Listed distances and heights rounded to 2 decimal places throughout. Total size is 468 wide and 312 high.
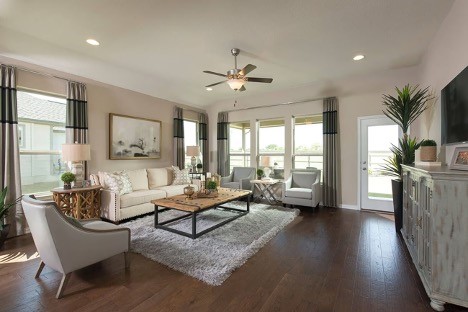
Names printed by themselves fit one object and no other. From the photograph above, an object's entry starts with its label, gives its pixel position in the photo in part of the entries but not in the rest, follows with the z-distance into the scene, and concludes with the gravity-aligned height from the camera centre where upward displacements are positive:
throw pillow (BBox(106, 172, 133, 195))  3.96 -0.51
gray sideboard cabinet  1.69 -0.67
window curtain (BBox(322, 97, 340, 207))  4.97 +0.06
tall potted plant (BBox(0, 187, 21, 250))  2.86 -0.83
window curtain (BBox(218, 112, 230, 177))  6.67 +0.34
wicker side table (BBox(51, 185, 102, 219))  3.48 -0.75
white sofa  3.84 -0.74
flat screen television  2.05 +0.46
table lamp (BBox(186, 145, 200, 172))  5.93 +0.12
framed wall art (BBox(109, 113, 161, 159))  4.68 +0.42
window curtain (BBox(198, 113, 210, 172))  6.84 +0.58
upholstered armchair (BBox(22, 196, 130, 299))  1.89 -0.78
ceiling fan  3.24 +1.16
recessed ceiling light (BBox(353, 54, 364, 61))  3.78 +1.72
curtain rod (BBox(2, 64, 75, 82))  3.40 +1.38
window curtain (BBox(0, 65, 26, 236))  3.19 +0.15
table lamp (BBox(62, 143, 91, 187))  3.53 +0.05
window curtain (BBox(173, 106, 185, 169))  5.95 +0.46
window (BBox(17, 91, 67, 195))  3.56 +0.28
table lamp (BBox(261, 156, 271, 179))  5.53 -0.15
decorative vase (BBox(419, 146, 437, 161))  2.48 +0.01
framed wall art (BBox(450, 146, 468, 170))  1.91 -0.04
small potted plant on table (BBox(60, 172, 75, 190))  3.54 -0.37
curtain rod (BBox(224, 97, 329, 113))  5.28 +1.35
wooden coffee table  3.15 -0.75
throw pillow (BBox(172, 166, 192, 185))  5.37 -0.53
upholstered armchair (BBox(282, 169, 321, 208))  4.62 -0.77
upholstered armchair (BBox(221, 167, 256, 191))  5.67 -0.64
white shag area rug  2.40 -1.20
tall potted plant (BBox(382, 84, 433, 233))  3.28 +0.15
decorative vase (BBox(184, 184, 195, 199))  3.73 -0.61
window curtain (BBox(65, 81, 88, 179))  3.92 +0.76
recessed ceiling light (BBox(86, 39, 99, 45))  3.23 +1.71
